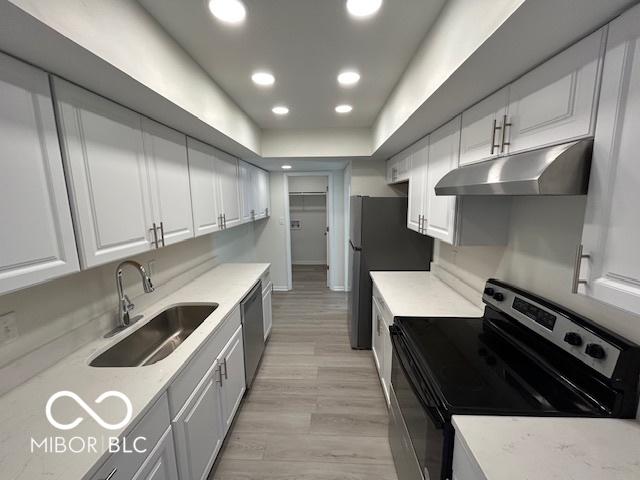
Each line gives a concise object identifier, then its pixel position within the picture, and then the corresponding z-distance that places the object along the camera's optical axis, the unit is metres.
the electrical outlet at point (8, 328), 1.03
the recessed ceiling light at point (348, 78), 1.77
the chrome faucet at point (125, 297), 1.47
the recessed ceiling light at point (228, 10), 1.12
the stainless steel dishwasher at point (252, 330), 2.15
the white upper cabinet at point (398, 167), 2.54
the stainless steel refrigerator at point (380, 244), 2.65
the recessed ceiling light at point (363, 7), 1.13
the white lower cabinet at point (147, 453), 0.83
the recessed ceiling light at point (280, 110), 2.42
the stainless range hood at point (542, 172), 0.77
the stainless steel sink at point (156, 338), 1.44
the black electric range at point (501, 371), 0.89
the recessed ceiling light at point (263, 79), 1.79
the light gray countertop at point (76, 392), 0.73
